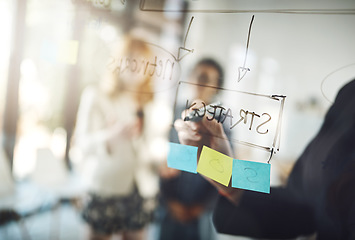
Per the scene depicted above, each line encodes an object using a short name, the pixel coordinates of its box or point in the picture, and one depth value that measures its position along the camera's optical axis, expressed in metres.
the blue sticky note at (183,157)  0.73
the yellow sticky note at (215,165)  0.68
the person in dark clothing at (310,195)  0.67
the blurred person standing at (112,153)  1.13
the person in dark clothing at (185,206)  1.31
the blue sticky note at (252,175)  0.66
